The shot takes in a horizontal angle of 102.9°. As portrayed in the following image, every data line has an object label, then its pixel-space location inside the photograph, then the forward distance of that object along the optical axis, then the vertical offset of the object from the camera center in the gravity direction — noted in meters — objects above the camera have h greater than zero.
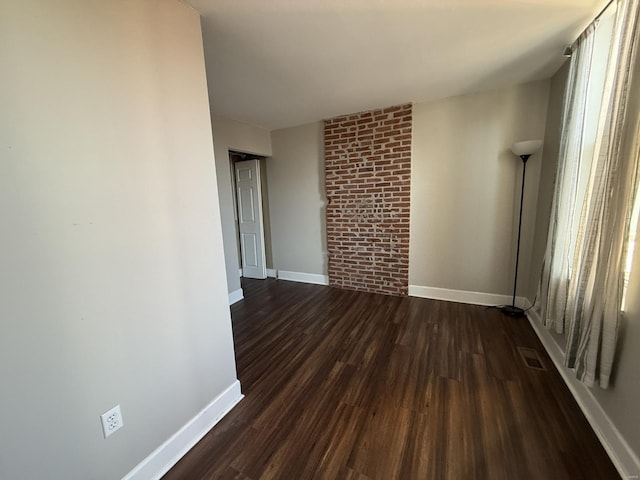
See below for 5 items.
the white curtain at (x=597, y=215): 1.27 -0.12
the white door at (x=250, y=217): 4.29 -0.22
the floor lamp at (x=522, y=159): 2.46 +0.36
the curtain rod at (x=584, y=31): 1.55 +1.12
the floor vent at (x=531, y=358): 2.00 -1.31
